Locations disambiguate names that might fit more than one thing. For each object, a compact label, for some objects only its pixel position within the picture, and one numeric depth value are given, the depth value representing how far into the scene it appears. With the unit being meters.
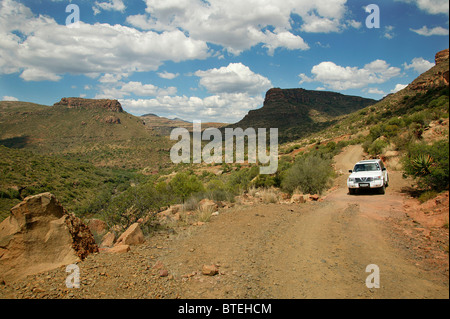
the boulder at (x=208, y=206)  11.30
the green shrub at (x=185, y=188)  18.04
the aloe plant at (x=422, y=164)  10.21
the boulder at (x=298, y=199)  12.86
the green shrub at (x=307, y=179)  16.03
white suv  12.87
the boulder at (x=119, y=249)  6.60
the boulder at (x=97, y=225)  10.99
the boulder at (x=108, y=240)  8.29
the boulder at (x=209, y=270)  5.42
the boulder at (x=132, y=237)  7.35
